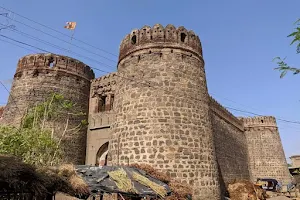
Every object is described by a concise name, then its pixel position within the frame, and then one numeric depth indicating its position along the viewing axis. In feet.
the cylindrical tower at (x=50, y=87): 54.60
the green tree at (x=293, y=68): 14.94
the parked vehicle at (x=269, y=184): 75.15
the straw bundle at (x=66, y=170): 23.67
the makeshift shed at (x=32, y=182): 17.88
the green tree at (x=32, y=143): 32.38
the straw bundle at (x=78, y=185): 22.40
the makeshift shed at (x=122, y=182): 24.47
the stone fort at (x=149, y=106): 34.37
